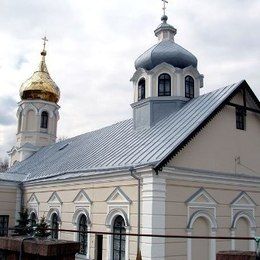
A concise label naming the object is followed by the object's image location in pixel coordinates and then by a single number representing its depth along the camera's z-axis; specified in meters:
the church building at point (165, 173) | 12.54
